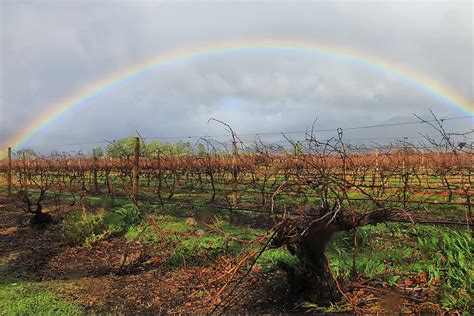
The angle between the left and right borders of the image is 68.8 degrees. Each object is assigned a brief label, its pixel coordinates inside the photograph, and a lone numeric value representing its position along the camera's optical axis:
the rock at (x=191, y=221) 7.25
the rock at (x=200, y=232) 6.34
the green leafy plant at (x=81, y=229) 6.39
